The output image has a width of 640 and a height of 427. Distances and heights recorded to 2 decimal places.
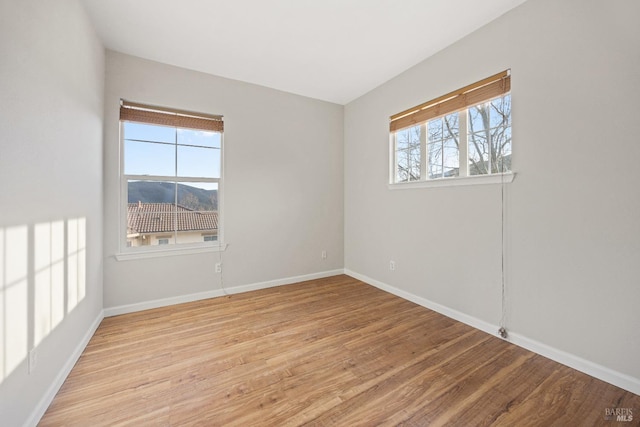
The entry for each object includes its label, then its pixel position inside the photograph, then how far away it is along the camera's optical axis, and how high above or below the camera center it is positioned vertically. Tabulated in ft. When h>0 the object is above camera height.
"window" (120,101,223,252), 9.18 +1.40
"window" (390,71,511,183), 7.39 +2.76
